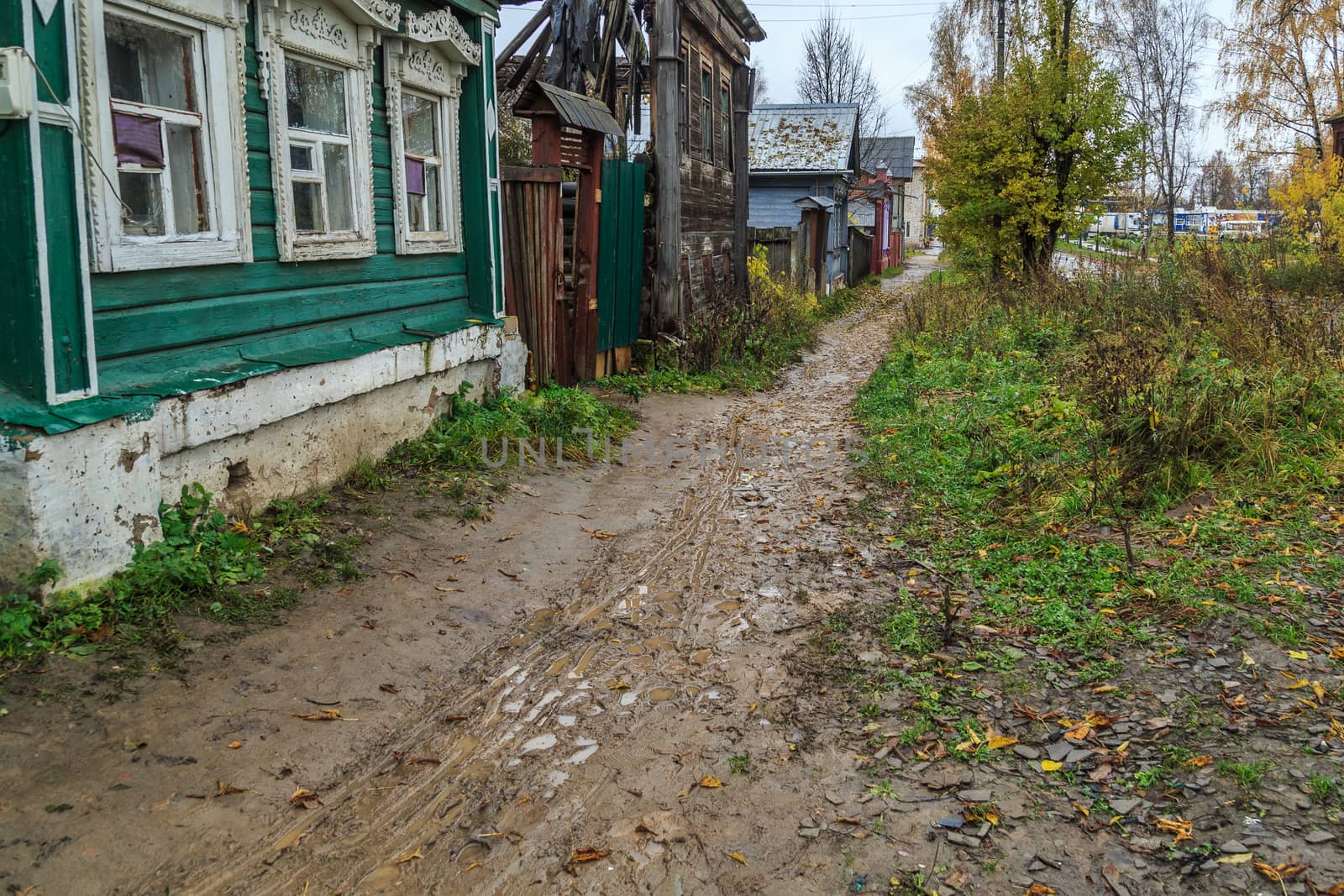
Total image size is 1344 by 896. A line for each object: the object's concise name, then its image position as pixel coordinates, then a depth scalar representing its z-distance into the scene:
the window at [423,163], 7.48
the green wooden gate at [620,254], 11.00
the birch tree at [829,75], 54.78
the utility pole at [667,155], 11.91
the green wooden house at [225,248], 4.17
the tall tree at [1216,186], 54.19
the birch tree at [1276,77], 23.64
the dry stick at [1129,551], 5.23
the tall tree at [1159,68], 35.62
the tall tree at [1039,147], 20.58
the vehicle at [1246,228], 20.31
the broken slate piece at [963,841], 3.17
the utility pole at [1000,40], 28.86
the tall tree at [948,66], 29.78
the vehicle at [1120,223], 51.32
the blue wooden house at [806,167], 27.50
